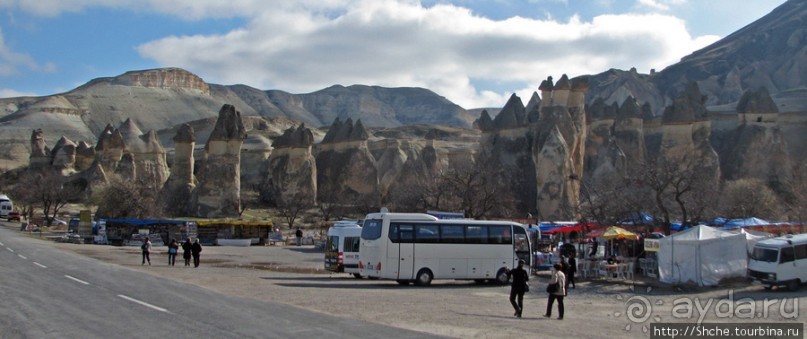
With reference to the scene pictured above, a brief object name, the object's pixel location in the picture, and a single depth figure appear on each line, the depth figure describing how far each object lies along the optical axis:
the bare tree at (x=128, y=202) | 55.53
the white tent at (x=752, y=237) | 24.00
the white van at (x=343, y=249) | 27.92
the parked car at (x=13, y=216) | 73.62
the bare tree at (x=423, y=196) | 49.56
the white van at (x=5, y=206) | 75.00
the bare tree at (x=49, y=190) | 65.75
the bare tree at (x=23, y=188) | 73.44
